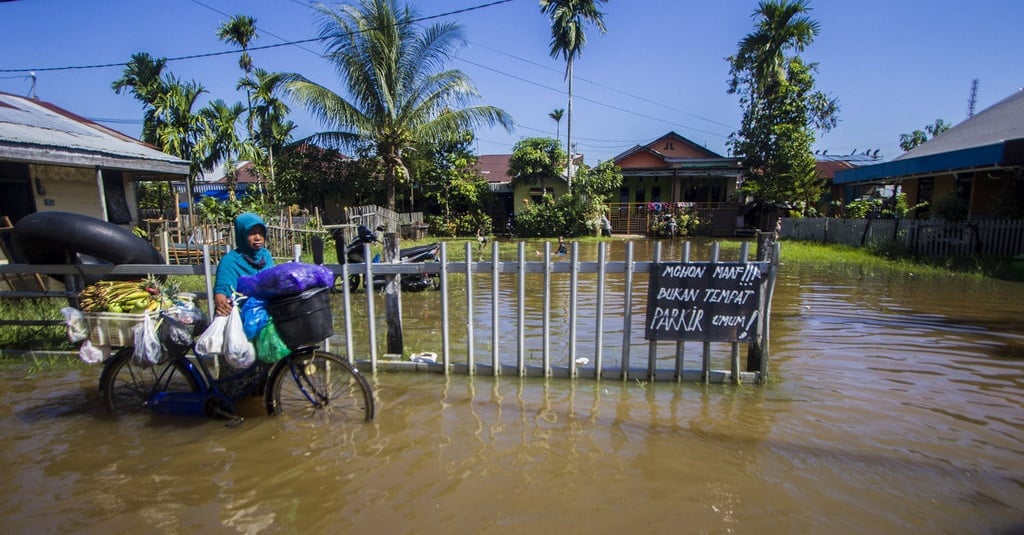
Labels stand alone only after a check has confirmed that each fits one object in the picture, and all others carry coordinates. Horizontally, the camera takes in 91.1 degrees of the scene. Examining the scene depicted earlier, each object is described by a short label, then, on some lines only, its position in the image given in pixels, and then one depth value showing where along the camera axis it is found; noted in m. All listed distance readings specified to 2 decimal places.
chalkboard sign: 4.17
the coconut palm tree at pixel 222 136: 22.95
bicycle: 3.70
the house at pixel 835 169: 26.69
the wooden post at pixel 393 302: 4.84
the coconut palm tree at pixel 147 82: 22.22
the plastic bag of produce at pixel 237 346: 3.34
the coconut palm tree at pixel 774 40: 24.61
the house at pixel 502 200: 28.31
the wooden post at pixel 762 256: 4.20
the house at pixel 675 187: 25.55
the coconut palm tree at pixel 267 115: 24.23
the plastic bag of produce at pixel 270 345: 3.40
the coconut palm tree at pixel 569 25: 25.17
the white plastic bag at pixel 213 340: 3.36
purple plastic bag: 3.30
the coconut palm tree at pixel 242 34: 24.23
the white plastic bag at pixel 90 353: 3.84
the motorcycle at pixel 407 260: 9.92
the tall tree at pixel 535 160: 26.02
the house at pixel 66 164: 8.80
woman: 3.68
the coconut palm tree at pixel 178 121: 21.09
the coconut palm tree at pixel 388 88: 17.44
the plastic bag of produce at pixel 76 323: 4.00
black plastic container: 3.35
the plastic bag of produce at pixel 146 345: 3.60
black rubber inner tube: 4.62
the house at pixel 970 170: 12.71
